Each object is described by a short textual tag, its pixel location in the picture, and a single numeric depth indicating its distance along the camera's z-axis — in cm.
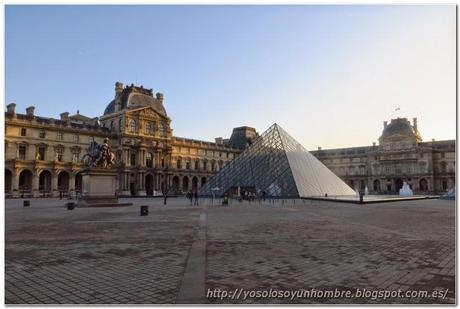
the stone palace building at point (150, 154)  4928
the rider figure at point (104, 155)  2486
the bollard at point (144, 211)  1681
